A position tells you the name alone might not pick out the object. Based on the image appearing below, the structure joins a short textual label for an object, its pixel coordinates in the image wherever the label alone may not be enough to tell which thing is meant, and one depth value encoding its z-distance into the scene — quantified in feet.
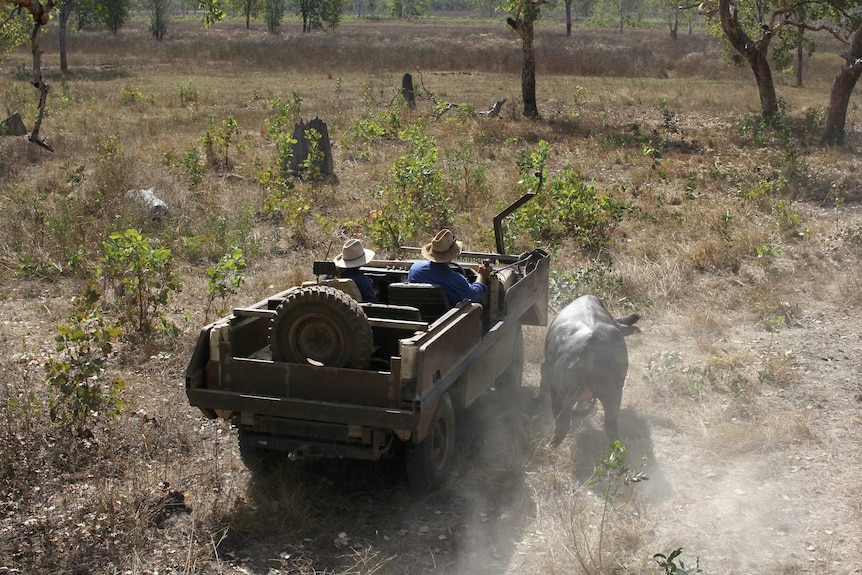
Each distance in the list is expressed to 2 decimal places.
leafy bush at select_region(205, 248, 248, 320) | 23.34
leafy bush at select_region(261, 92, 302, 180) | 42.76
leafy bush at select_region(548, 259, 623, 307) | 28.73
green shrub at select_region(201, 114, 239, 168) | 48.65
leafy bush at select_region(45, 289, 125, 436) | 18.33
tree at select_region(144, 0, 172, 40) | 163.32
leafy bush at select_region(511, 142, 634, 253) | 35.22
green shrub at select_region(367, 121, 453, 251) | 33.35
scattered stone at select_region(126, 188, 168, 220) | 37.42
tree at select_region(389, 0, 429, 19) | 310.65
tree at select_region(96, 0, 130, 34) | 149.28
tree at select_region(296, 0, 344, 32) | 199.72
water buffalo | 19.30
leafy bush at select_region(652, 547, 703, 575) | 13.16
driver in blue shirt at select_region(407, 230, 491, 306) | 19.21
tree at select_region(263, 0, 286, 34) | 197.82
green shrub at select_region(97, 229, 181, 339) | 24.03
